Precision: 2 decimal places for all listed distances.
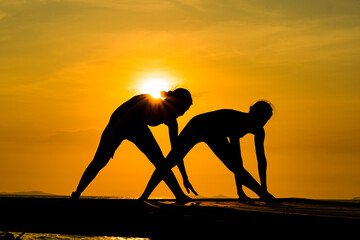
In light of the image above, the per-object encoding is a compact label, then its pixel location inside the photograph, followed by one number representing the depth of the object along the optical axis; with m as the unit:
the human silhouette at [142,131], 16.09
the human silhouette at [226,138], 15.36
